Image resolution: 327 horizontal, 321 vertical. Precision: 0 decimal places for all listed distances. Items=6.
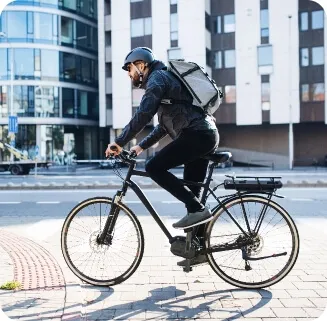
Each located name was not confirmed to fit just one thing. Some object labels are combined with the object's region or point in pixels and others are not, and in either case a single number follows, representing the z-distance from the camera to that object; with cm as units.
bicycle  410
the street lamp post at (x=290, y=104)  3647
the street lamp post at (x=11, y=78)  4447
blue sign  2688
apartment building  3909
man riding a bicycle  389
